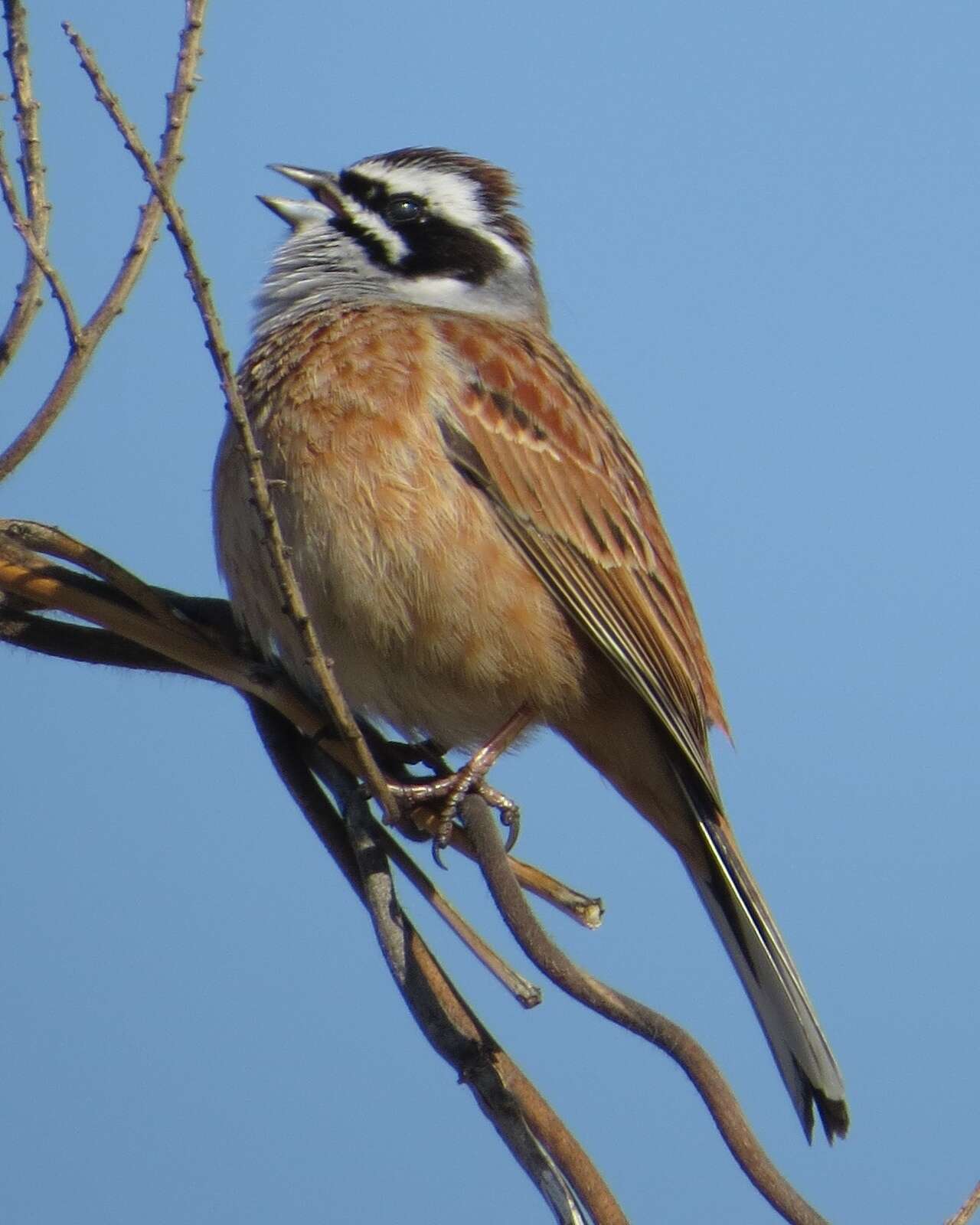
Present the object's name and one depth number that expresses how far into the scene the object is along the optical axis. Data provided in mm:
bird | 7707
